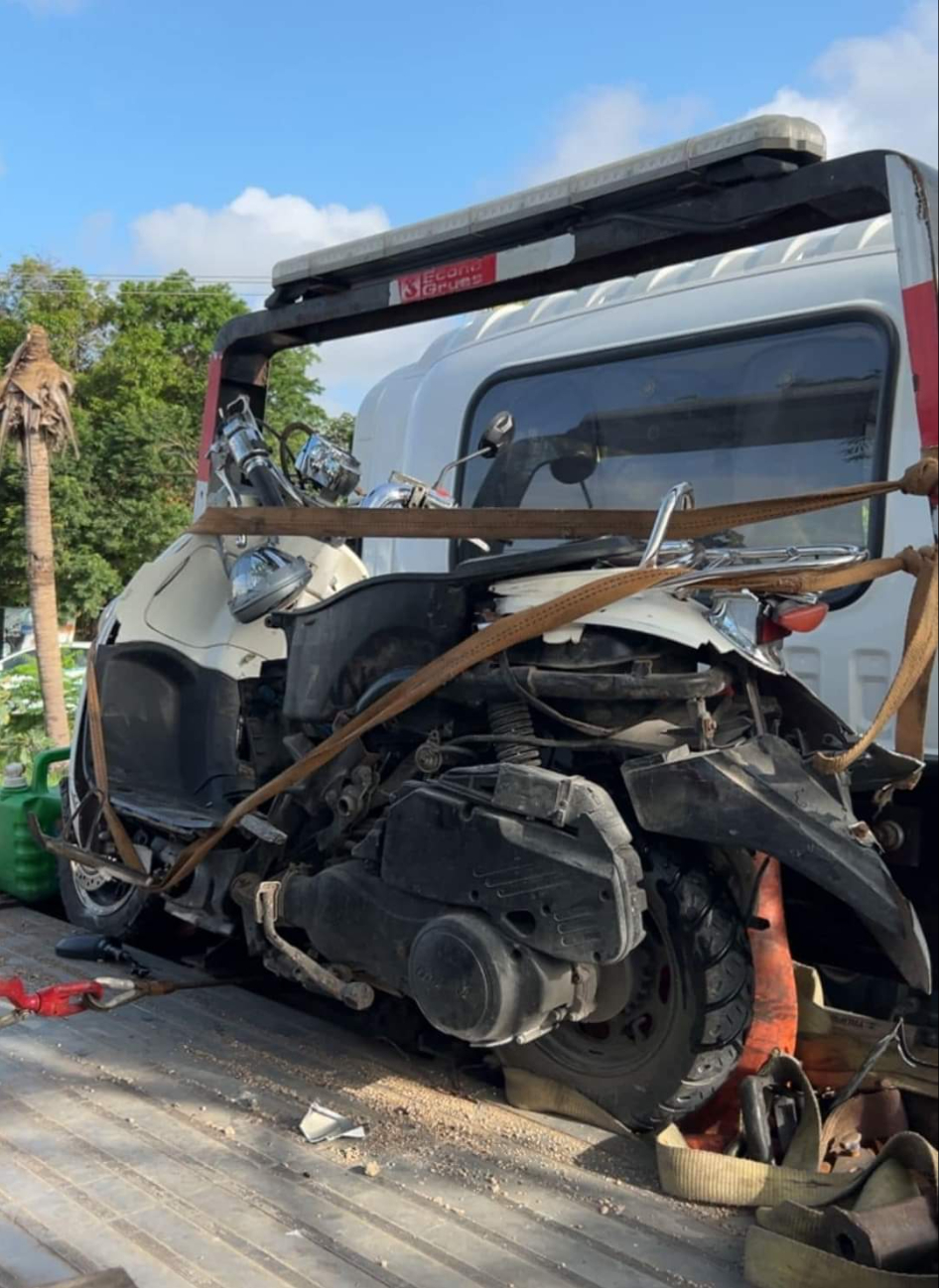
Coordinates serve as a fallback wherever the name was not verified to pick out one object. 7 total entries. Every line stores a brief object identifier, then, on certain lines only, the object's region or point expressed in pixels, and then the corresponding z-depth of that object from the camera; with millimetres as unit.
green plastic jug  5109
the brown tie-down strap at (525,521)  2527
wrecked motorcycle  2545
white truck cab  3344
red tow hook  3443
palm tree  11641
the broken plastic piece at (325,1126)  2883
